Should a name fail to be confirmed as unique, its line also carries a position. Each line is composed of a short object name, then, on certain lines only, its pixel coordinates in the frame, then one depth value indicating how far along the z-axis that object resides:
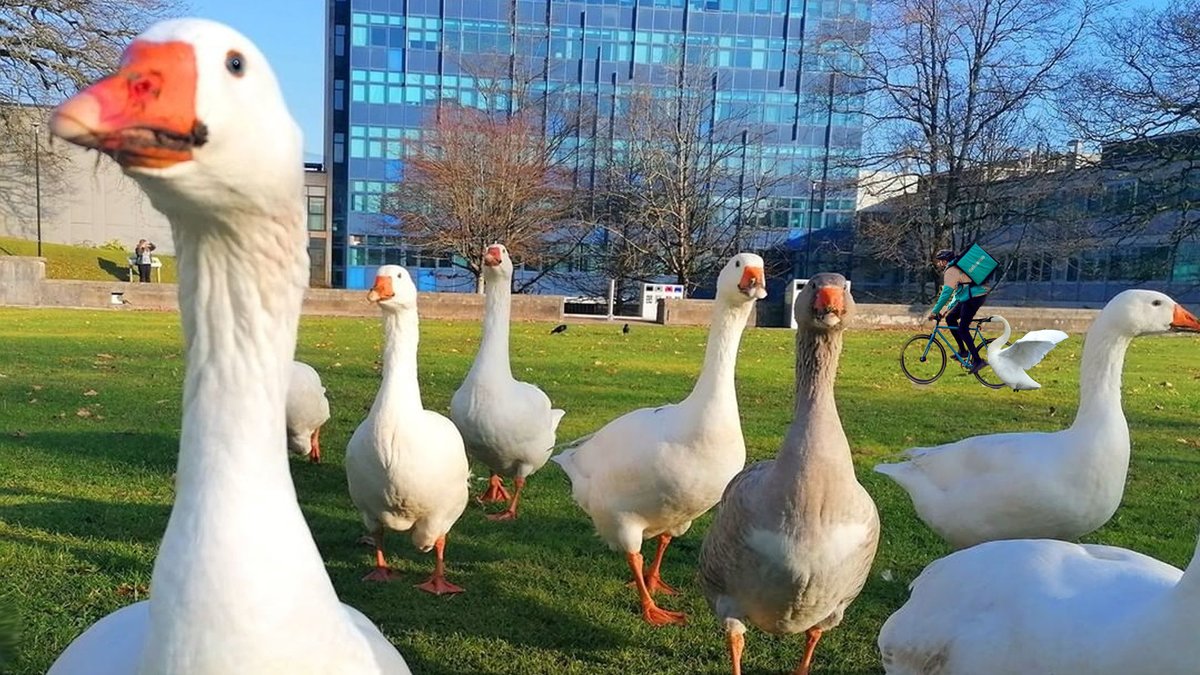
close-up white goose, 1.33
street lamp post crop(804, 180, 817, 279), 44.97
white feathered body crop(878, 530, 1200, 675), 2.19
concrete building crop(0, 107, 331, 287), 36.47
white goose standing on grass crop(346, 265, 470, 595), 4.55
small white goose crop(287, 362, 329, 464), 6.72
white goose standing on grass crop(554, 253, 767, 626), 4.46
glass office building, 42.62
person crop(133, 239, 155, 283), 30.53
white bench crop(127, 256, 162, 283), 31.67
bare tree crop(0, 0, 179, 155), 21.25
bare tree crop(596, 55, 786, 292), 36.44
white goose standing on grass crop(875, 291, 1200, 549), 4.18
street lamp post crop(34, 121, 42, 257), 21.60
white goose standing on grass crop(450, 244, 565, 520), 6.05
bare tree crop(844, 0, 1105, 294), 29.66
